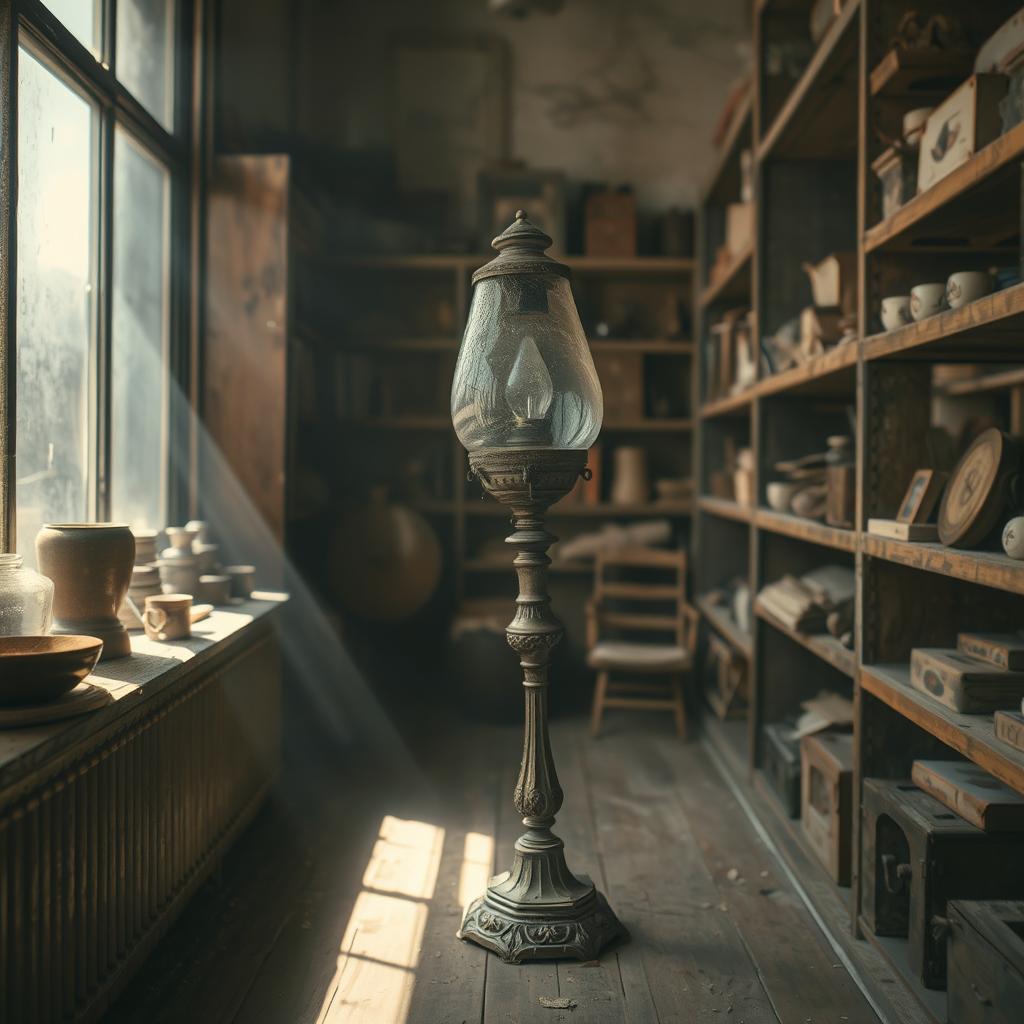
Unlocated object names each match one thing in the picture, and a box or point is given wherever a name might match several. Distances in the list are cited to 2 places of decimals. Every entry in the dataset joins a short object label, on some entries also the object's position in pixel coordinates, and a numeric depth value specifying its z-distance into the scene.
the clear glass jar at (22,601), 1.91
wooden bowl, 1.68
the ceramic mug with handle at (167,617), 2.49
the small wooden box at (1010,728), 1.71
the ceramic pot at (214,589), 3.09
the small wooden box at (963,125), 1.98
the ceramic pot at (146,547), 2.85
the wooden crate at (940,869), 2.07
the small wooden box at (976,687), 1.98
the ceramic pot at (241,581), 3.36
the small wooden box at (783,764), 3.17
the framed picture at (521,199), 5.30
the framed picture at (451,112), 5.52
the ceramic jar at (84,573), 2.14
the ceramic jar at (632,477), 5.29
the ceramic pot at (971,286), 1.99
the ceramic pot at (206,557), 3.22
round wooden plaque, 1.99
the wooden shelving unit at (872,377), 2.01
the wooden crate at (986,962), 1.62
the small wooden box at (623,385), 5.37
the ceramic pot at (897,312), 2.28
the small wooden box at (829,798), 2.66
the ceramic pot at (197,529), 3.15
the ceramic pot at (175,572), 3.01
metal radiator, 1.60
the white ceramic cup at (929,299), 2.13
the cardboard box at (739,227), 3.95
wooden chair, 4.37
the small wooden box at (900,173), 2.31
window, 2.47
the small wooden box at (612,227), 5.29
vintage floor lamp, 2.31
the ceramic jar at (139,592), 2.58
